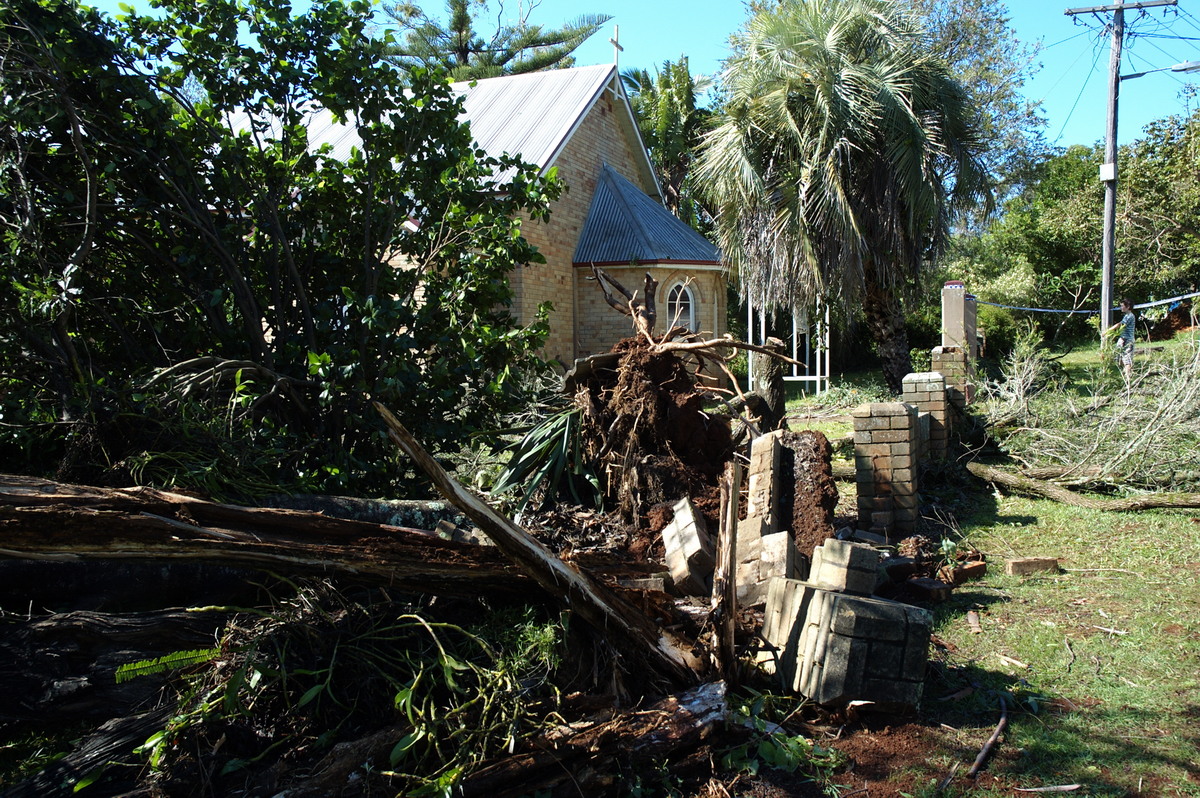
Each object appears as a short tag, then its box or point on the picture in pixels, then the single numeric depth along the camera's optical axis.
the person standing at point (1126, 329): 10.58
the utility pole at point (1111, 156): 16.77
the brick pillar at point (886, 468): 6.53
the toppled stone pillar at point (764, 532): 4.56
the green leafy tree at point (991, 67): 30.05
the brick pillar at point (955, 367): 11.16
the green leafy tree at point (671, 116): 28.27
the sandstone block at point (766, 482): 5.34
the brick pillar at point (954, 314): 14.05
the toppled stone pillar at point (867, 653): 3.50
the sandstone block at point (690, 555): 4.61
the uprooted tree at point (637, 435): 5.78
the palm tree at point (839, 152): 11.70
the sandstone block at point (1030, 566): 5.45
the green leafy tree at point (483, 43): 34.22
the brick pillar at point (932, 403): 8.24
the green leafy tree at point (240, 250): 4.77
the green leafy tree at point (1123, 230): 23.88
